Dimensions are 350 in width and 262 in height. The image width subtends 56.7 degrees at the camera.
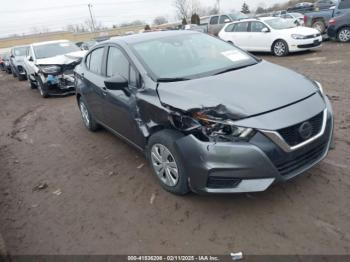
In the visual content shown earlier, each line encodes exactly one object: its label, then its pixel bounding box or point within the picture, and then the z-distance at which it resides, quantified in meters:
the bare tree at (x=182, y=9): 59.53
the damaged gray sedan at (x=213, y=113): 2.82
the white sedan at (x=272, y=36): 11.94
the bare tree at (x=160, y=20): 84.50
